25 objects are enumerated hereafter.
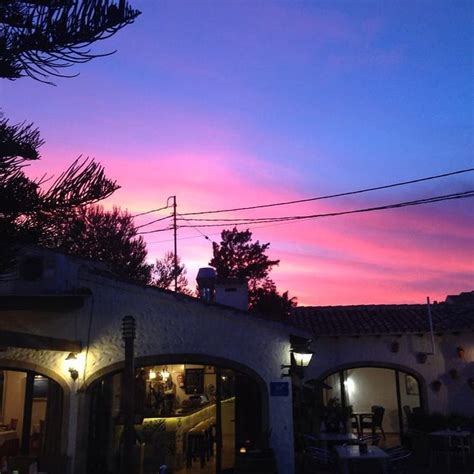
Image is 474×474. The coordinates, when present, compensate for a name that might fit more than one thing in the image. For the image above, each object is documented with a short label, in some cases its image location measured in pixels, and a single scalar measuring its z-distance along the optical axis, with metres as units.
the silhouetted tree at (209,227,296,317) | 38.44
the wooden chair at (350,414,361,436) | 17.22
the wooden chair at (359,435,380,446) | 13.51
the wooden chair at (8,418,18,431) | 10.29
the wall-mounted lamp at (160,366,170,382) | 12.89
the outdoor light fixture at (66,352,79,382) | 9.95
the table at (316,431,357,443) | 12.26
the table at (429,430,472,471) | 12.03
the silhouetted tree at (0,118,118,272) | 4.57
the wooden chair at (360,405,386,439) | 16.44
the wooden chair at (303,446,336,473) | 10.78
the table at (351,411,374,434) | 17.11
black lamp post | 6.75
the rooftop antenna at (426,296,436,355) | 15.09
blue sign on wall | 10.55
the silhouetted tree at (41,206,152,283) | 24.80
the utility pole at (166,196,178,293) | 23.47
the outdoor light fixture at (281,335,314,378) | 10.99
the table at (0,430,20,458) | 10.09
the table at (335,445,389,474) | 8.84
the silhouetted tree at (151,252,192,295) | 30.69
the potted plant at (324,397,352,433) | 14.26
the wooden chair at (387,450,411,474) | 9.79
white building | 9.99
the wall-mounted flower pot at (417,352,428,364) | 15.20
